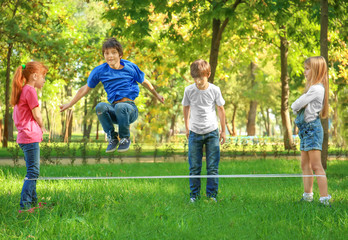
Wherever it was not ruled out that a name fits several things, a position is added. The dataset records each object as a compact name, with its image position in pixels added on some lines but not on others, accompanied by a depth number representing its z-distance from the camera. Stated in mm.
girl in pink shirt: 5090
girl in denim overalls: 5562
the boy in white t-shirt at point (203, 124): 5902
